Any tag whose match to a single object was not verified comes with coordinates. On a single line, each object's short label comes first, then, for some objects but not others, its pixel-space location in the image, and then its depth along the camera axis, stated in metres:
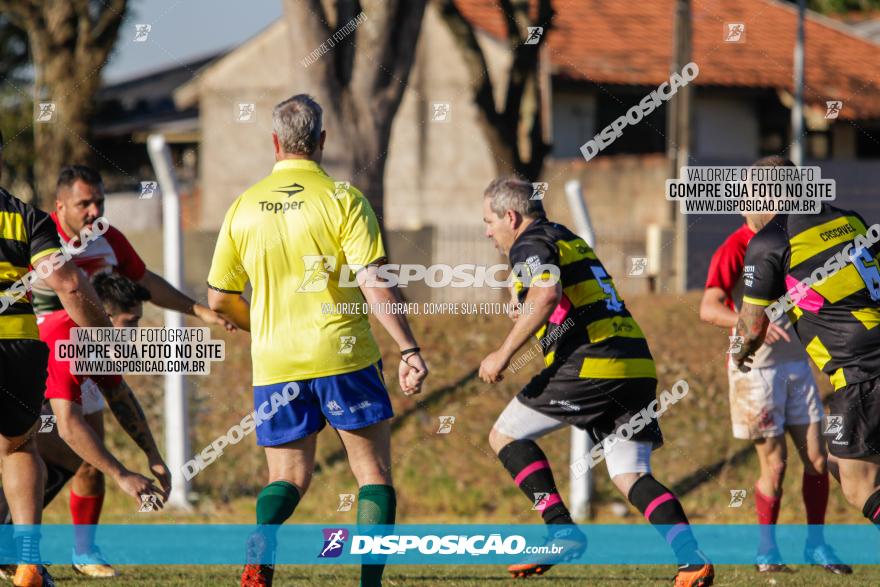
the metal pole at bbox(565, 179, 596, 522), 19.05
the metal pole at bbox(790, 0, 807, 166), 30.72
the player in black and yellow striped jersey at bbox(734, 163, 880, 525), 12.01
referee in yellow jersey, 10.91
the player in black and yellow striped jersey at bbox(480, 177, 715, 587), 12.20
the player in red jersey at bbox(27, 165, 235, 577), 13.81
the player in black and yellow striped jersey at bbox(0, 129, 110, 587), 11.32
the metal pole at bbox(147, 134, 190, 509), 19.70
